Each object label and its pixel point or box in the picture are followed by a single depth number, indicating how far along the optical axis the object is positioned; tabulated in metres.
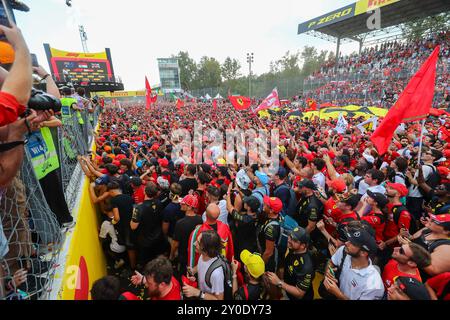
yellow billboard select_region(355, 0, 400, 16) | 23.18
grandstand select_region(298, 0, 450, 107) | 23.34
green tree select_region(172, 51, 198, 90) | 83.38
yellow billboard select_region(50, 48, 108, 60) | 23.06
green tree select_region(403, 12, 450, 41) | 29.34
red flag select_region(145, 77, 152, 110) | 16.02
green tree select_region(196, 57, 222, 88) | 79.94
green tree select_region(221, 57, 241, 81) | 81.31
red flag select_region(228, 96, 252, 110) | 13.10
